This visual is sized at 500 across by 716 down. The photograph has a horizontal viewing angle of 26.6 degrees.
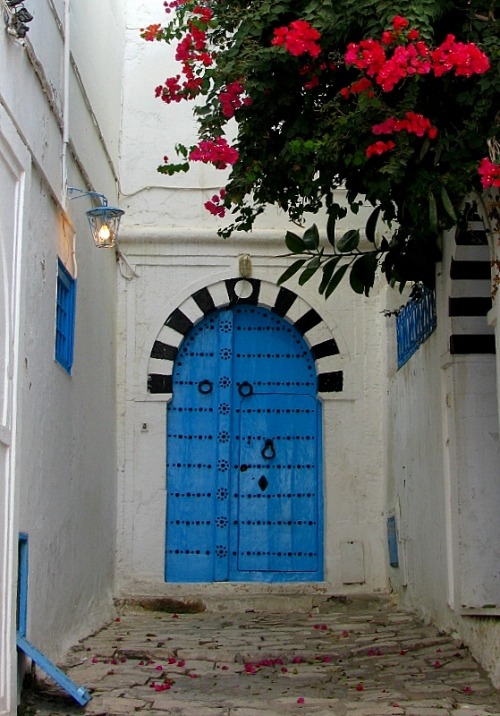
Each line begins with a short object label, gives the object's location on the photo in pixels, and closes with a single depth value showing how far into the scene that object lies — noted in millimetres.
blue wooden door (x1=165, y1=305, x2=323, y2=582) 8875
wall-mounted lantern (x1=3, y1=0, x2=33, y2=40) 4617
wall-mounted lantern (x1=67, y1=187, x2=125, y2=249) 6637
